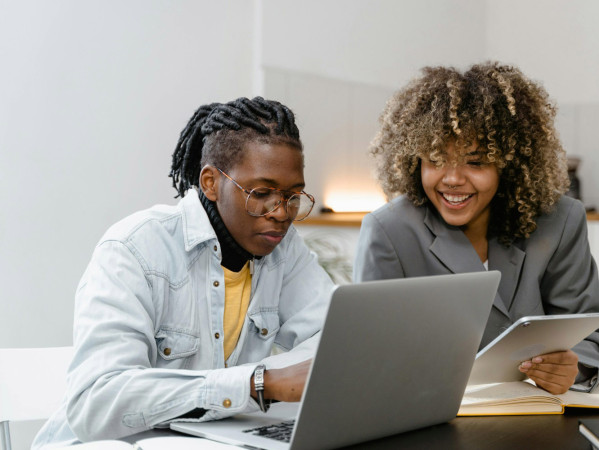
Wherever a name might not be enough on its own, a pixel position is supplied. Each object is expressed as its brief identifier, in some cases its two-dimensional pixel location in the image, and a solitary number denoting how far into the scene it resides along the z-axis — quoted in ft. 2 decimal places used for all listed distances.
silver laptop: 3.03
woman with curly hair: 5.90
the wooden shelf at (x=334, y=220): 13.67
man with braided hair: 3.79
